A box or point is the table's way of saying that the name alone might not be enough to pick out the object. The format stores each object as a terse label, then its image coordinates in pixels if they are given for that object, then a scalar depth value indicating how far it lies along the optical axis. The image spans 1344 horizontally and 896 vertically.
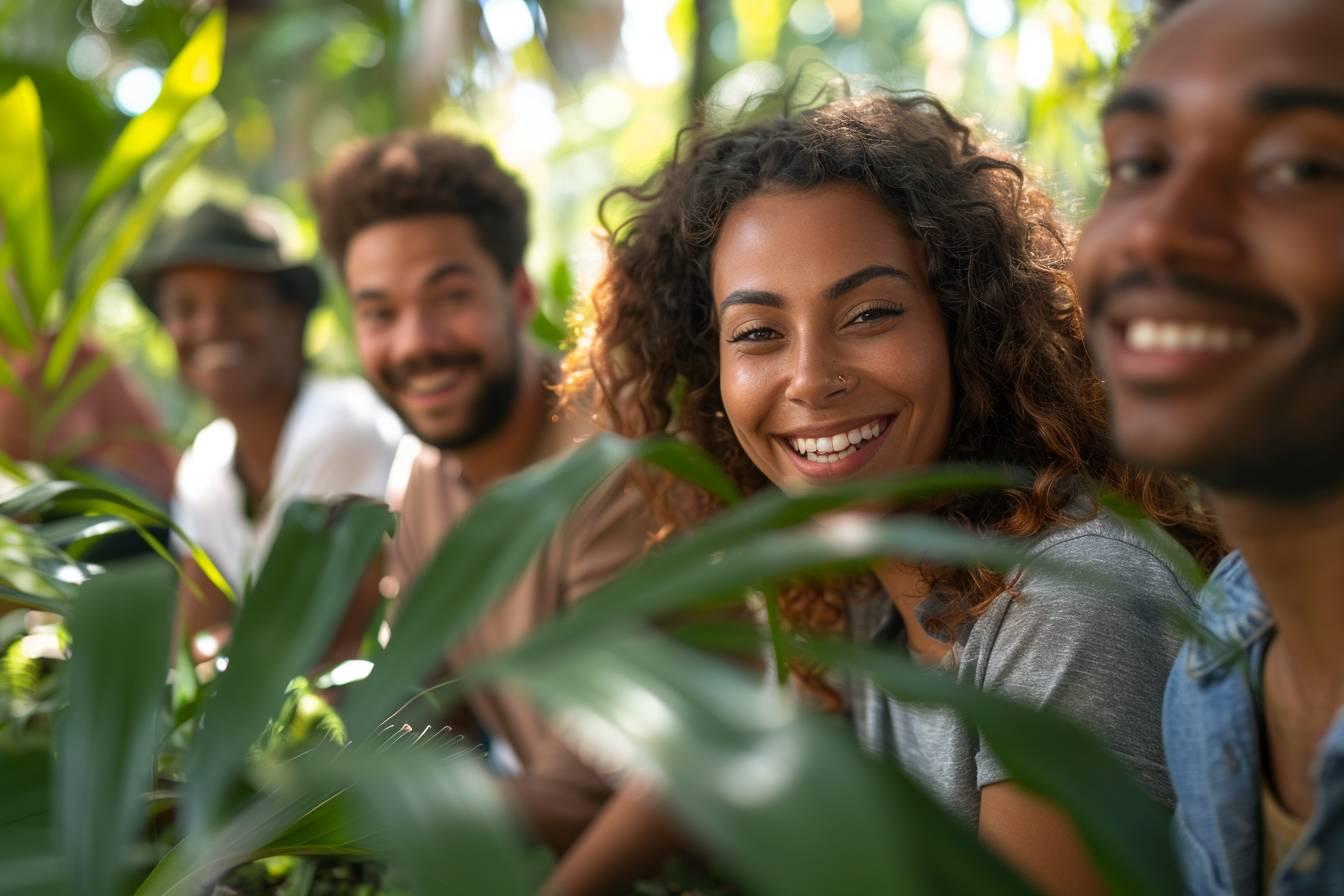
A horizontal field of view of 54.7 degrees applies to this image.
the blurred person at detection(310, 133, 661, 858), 2.19
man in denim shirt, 0.67
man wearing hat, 2.62
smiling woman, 1.20
